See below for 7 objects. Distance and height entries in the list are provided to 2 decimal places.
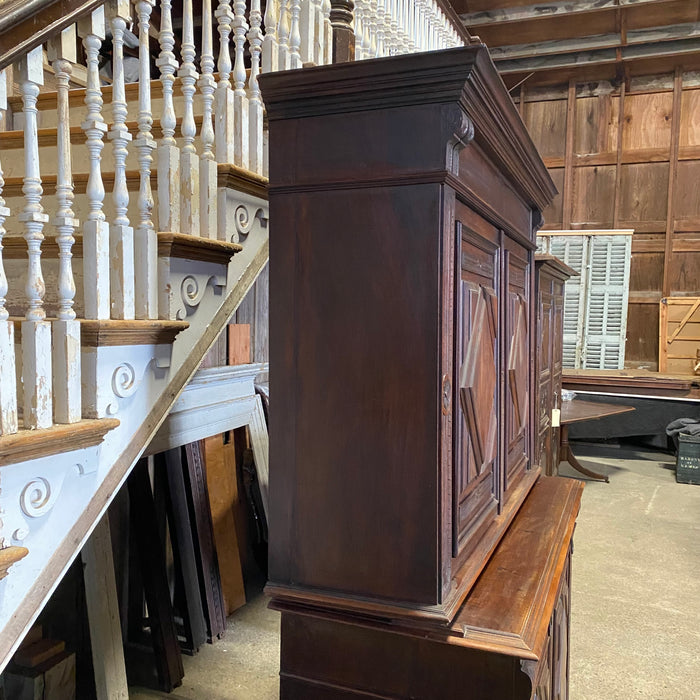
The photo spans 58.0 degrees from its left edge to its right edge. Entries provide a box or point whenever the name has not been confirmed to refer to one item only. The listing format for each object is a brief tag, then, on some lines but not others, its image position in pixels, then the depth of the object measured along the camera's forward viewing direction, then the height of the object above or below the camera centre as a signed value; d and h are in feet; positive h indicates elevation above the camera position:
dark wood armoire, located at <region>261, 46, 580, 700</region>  3.38 -0.39
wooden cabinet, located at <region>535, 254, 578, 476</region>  9.03 -0.49
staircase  3.92 +0.43
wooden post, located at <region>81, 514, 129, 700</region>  7.36 -3.64
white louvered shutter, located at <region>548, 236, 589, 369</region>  23.82 +0.71
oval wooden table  16.33 -2.51
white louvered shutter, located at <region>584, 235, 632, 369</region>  23.41 +0.49
